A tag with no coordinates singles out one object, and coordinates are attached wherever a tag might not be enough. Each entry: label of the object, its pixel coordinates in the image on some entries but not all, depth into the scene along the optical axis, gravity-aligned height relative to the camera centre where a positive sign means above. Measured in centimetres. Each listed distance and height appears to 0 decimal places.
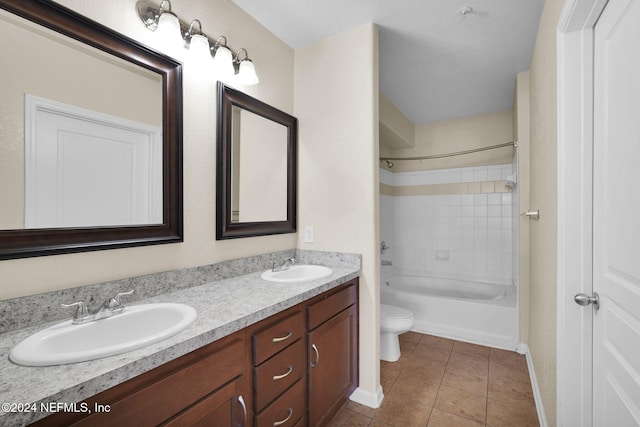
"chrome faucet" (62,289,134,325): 102 -35
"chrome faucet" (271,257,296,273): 190 -35
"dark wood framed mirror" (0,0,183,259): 98 +32
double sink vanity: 71 -44
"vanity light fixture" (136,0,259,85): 133 +86
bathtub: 271 -97
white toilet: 242 -95
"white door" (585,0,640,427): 84 -1
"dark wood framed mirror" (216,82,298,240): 168 +29
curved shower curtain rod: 325 +69
